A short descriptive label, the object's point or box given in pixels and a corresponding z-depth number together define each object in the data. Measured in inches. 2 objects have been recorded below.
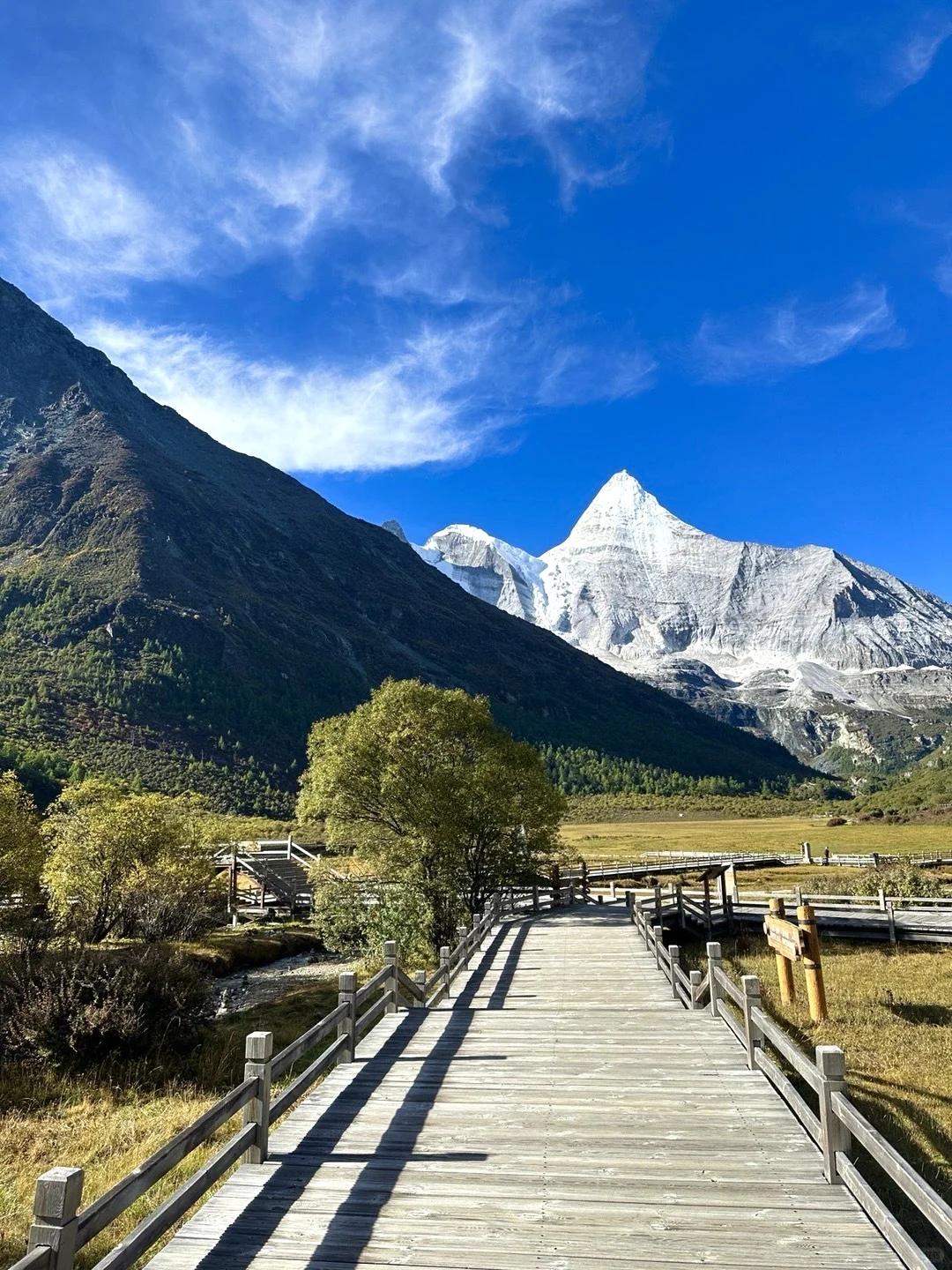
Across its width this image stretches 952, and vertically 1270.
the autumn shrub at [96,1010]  618.2
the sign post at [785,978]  775.7
